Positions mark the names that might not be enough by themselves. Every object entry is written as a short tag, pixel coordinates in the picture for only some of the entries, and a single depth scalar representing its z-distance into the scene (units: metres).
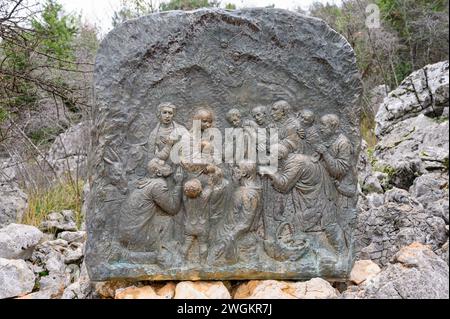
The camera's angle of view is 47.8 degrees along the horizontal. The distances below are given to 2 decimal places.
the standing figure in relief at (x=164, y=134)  4.18
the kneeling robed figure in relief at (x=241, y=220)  4.23
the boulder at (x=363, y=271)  4.38
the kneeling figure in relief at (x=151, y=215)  4.16
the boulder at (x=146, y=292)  4.11
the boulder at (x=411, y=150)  6.18
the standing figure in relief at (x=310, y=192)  4.28
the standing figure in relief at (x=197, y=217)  4.16
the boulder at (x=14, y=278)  4.51
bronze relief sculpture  4.16
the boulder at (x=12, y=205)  6.22
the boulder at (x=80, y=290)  4.46
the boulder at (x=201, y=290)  4.05
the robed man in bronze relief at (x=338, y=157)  4.33
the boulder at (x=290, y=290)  3.93
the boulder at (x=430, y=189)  5.46
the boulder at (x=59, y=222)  6.00
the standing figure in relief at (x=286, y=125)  4.30
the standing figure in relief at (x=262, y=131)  4.30
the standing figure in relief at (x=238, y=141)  4.29
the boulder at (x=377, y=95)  10.56
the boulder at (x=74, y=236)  5.66
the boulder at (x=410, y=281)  3.79
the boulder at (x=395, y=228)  4.84
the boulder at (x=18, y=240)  4.89
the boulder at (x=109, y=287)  4.38
